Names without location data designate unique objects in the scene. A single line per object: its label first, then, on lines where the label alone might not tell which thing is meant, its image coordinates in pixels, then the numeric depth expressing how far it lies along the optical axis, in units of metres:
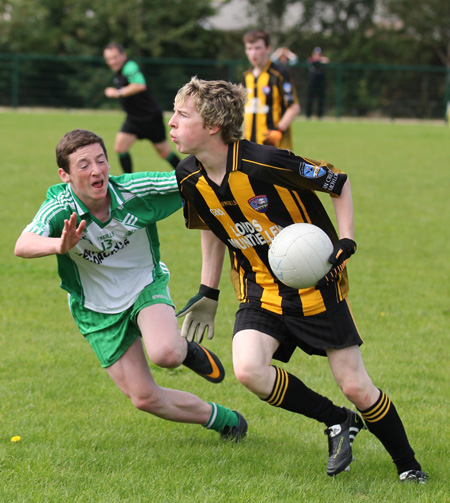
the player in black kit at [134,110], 23.78
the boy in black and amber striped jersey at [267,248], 6.79
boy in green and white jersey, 7.38
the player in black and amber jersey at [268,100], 18.77
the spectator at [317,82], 58.59
